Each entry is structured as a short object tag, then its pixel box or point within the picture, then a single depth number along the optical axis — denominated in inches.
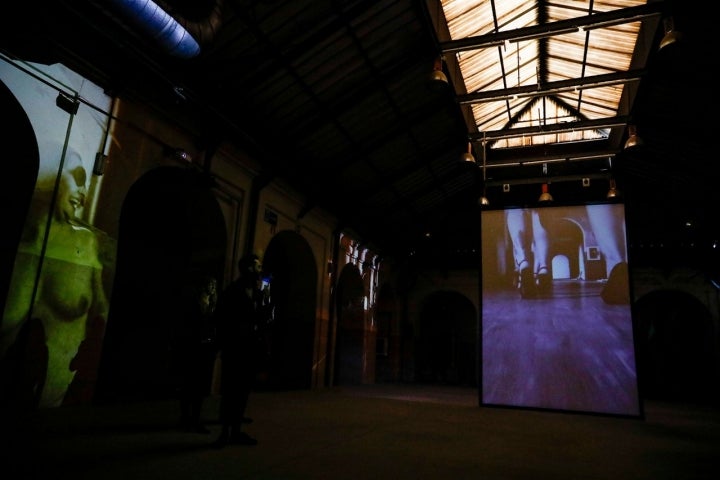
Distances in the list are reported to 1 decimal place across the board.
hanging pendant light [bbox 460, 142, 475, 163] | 353.4
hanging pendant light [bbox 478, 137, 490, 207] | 413.0
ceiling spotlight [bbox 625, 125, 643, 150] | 331.0
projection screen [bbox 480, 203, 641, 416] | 305.3
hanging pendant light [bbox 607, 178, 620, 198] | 422.9
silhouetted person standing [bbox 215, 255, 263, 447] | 143.9
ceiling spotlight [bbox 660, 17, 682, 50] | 242.8
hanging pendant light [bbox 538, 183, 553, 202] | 394.7
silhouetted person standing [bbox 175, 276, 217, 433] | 180.9
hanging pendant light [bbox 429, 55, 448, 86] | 288.2
